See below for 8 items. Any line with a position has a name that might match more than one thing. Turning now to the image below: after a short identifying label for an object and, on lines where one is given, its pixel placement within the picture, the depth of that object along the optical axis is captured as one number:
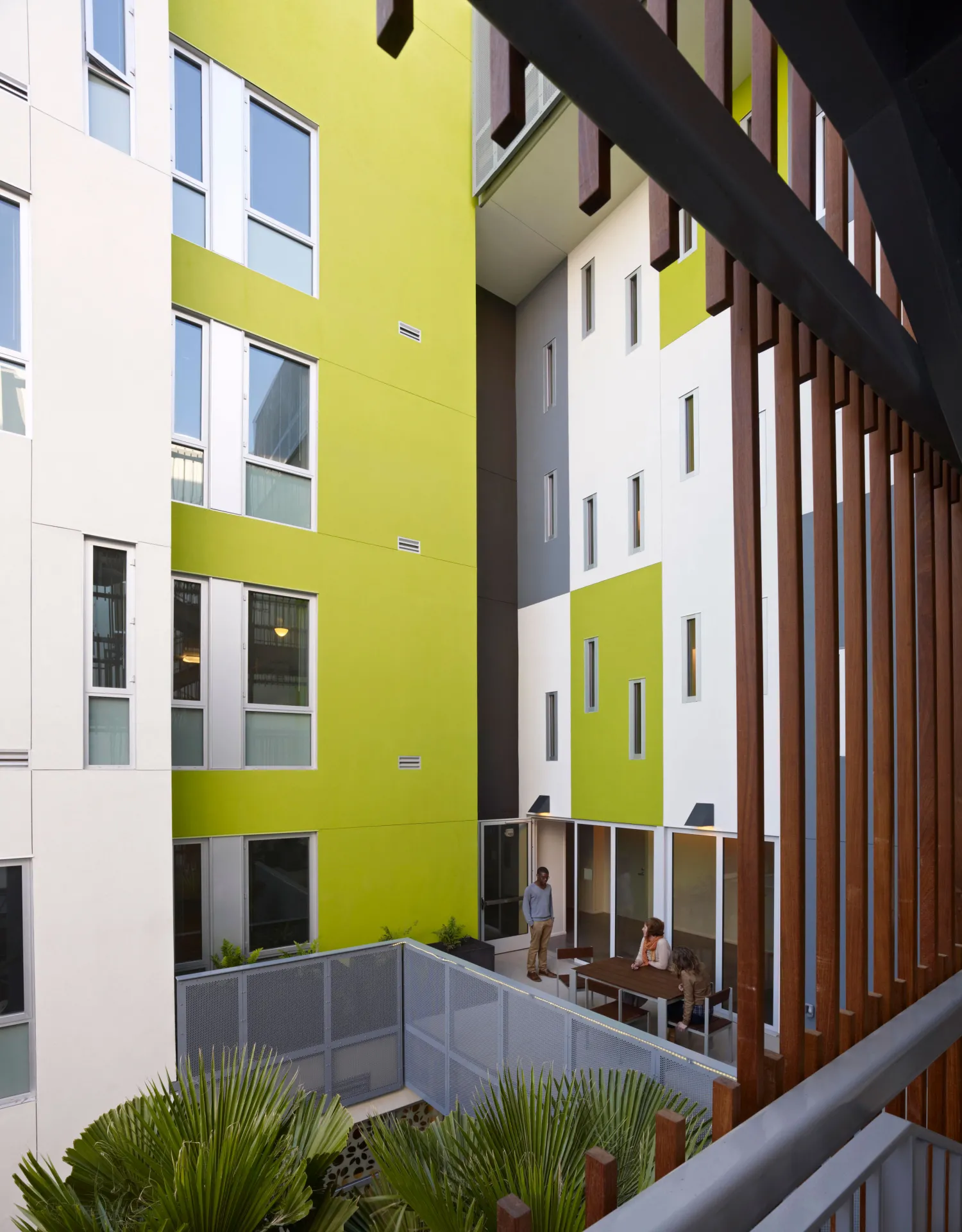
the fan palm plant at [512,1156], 2.77
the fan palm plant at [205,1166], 2.83
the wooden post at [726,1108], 1.32
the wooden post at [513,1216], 1.04
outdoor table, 7.04
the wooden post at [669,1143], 1.21
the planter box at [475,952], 8.85
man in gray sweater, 9.77
